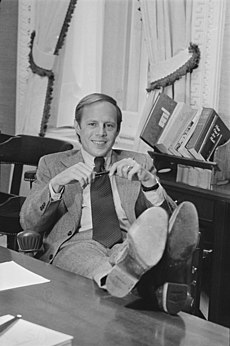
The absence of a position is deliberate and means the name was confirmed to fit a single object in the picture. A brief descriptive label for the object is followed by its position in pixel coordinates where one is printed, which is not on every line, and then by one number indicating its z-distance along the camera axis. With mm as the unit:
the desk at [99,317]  1589
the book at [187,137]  3123
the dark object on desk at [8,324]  1594
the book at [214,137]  3082
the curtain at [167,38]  3559
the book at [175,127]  3209
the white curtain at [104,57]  3988
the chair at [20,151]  3809
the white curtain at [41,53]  4422
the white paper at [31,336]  1528
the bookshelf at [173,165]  2990
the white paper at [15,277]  1972
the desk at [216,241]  2809
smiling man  2504
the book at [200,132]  3069
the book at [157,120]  3237
